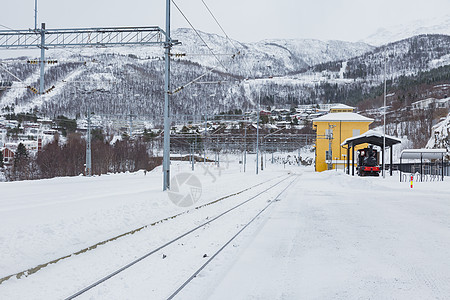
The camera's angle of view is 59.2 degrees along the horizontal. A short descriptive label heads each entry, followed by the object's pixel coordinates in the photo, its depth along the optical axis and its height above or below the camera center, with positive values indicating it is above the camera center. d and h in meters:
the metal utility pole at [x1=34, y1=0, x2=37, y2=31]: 21.04 +7.26
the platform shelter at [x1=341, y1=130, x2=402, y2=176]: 37.69 +1.16
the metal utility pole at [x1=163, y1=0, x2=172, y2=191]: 18.05 +1.73
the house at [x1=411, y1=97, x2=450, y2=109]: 127.88 +16.43
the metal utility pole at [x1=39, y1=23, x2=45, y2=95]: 20.44 +4.67
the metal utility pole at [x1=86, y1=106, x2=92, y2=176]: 34.03 -0.45
